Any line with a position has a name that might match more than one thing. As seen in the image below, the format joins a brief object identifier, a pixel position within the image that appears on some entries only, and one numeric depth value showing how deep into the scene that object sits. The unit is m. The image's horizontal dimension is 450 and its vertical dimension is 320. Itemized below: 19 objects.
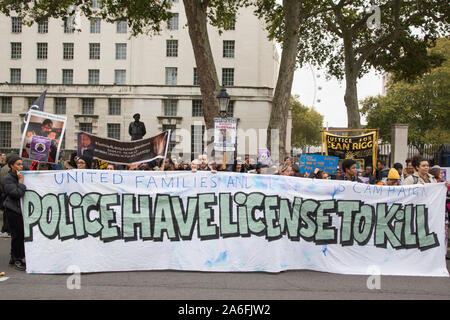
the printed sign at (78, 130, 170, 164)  9.99
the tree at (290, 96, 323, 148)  76.06
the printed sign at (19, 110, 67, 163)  8.09
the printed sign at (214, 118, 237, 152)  12.47
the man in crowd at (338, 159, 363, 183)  7.80
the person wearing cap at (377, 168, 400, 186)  8.14
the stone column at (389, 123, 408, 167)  21.44
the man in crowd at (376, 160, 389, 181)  14.23
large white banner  6.82
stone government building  44.91
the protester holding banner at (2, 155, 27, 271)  6.76
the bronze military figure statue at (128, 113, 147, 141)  14.22
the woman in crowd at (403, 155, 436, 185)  8.16
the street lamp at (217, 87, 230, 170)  14.75
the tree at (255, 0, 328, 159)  16.48
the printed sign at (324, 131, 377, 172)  13.89
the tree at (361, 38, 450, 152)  43.69
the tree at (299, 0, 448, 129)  21.83
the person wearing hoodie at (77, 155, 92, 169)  8.24
